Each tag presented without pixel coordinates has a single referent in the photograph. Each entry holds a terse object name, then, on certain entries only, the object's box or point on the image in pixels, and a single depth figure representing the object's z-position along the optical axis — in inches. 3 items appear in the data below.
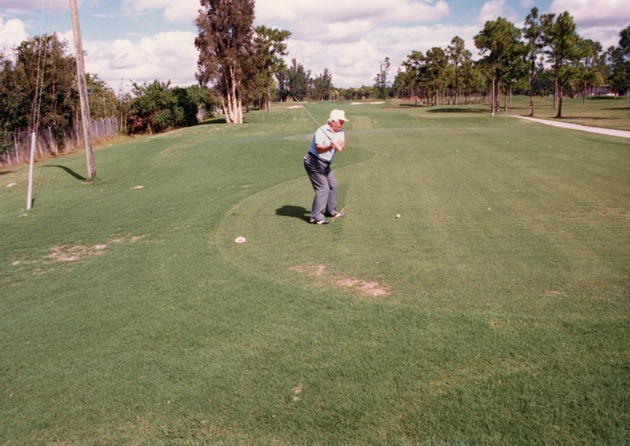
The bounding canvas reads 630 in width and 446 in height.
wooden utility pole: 628.1
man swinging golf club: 329.1
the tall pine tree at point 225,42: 1658.5
